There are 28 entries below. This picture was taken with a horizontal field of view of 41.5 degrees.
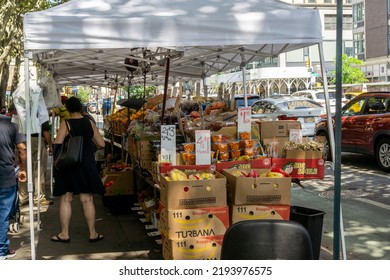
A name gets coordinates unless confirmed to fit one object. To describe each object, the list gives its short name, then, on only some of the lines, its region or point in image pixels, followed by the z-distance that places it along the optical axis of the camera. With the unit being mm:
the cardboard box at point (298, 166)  5980
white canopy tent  4859
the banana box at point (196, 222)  4859
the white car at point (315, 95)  23219
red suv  11820
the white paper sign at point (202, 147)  5652
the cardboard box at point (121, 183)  8055
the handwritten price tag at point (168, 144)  5805
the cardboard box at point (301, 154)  5953
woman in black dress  6348
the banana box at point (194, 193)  4840
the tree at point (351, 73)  50619
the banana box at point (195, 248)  4898
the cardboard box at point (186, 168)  5494
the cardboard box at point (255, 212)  5035
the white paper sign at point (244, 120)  6168
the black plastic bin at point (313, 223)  5355
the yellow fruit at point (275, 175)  5227
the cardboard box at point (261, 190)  5008
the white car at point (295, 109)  17109
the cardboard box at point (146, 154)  6797
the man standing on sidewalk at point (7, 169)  5426
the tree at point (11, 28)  15359
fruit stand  4902
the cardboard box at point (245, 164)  5637
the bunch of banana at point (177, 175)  5027
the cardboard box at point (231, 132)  6281
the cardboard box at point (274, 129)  6438
